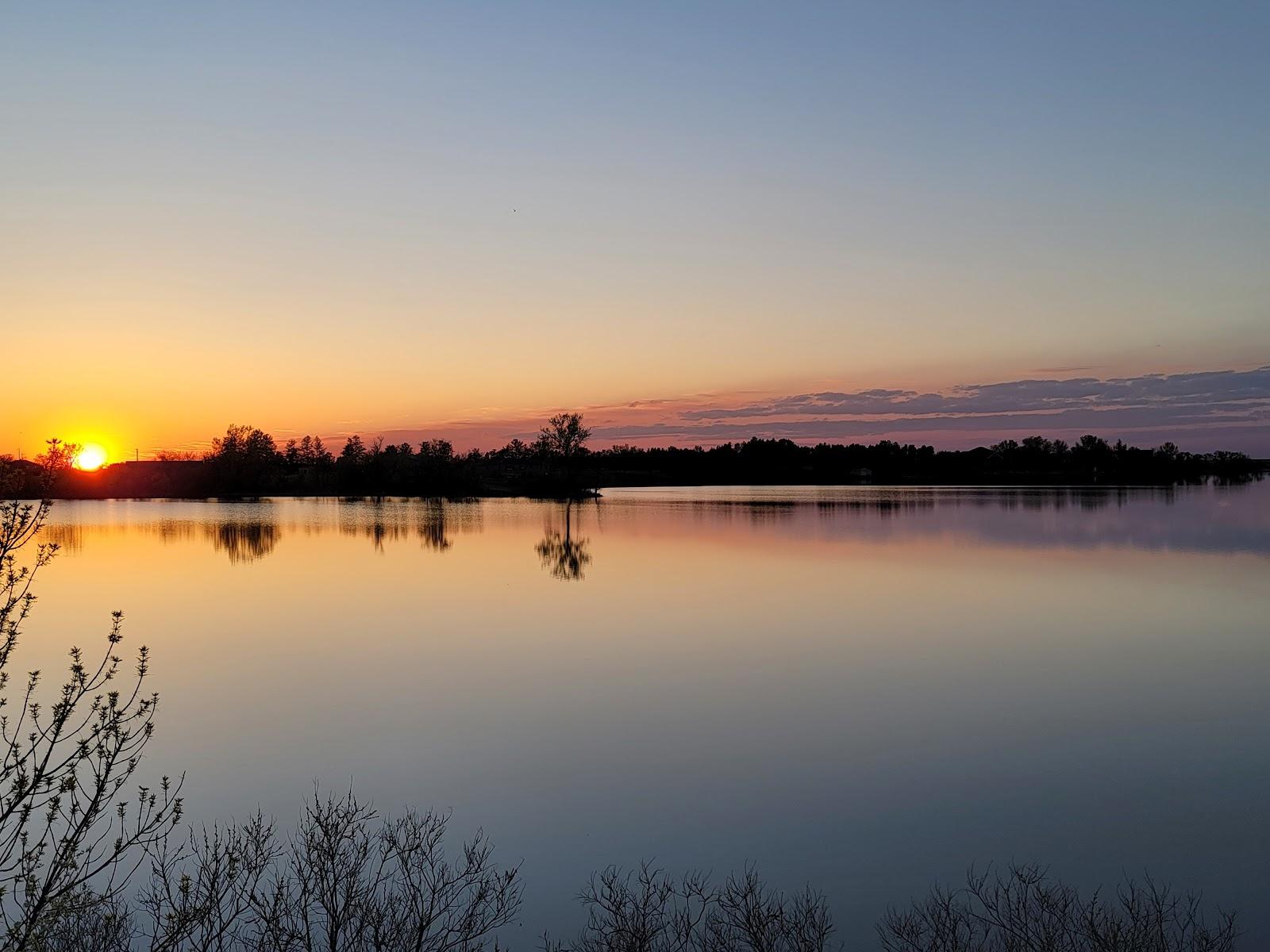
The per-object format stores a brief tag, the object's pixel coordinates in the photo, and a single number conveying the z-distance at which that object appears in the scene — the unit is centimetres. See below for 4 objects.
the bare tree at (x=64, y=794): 394
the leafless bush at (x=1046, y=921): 575
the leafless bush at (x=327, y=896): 566
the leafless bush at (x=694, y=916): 586
